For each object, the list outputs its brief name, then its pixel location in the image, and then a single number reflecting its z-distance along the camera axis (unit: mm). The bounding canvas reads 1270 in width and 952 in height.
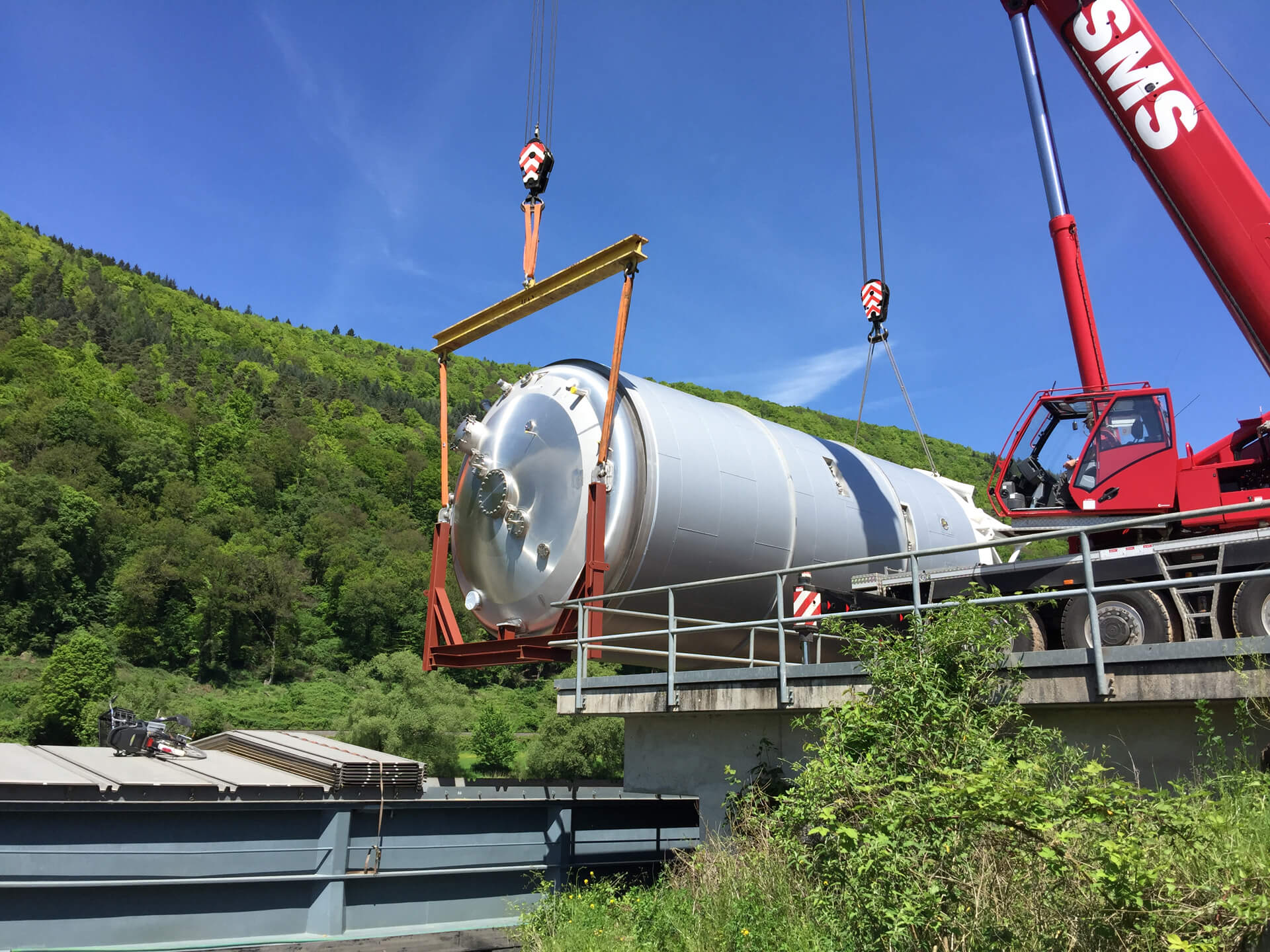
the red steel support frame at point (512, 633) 11453
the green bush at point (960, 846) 5367
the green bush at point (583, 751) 34406
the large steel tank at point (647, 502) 11805
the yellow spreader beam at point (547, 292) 12180
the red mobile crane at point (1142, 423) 10117
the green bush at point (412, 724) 38188
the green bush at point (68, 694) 51000
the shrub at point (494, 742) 46594
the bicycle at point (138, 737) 10016
